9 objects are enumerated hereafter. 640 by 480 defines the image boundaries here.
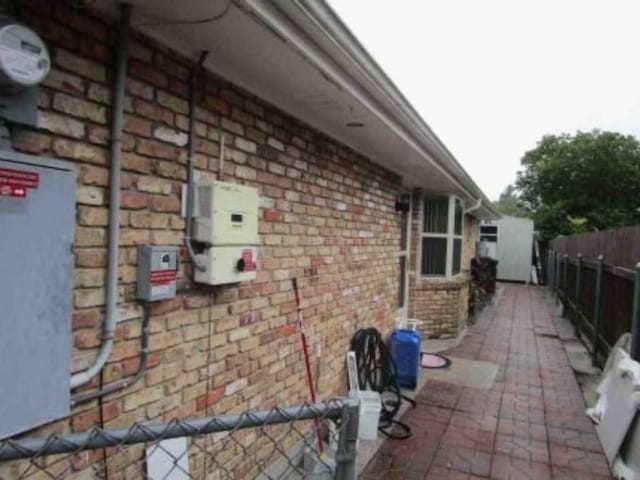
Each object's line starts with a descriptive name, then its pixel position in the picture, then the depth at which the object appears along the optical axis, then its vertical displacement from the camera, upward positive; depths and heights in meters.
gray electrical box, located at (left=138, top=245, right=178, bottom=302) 2.24 -0.22
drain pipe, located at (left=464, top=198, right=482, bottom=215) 11.15 +0.72
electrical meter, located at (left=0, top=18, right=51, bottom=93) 1.52 +0.51
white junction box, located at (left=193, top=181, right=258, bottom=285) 2.57 -0.02
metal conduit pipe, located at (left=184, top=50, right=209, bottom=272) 2.54 +0.41
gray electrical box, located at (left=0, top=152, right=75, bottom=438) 1.64 -0.24
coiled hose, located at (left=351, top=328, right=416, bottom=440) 5.00 -1.48
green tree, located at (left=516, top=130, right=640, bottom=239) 26.38 +3.26
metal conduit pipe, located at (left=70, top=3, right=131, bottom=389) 2.03 +0.17
